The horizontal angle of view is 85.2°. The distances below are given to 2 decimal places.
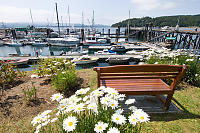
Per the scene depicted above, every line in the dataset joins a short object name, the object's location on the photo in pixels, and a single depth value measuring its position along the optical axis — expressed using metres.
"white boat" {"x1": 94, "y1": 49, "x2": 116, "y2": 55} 21.36
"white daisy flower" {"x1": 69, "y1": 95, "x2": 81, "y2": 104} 1.64
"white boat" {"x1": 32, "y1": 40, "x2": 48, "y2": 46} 34.16
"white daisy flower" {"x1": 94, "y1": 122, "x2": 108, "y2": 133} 1.23
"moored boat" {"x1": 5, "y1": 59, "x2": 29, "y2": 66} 14.90
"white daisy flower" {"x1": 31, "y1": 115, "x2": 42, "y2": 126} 1.48
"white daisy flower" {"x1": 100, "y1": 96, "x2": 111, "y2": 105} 1.48
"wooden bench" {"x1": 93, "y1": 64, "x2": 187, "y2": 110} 2.67
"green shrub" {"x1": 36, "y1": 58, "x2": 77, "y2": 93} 4.54
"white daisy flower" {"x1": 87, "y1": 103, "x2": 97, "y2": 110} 1.55
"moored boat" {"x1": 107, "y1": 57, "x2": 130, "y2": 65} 16.20
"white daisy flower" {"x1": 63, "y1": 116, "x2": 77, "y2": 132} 1.22
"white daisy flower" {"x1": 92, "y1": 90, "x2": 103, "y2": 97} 1.68
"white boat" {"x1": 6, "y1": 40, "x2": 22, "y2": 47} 33.80
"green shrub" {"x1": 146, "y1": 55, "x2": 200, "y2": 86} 4.70
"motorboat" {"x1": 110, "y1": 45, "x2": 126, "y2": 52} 25.77
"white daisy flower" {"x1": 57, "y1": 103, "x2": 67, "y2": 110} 1.67
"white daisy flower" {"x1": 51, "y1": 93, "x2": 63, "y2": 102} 1.77
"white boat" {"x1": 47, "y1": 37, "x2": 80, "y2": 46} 33.03
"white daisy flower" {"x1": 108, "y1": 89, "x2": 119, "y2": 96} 1.65
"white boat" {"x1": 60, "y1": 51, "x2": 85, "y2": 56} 21.04
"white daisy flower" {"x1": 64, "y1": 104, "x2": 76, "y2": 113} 1.45
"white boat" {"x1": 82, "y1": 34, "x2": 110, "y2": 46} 32.81
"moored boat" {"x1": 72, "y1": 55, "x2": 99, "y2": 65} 15.60
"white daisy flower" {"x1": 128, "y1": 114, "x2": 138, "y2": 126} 1.26
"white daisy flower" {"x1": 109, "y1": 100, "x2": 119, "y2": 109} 1.49
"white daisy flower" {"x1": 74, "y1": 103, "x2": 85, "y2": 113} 1.42
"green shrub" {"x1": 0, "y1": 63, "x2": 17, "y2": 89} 4.88
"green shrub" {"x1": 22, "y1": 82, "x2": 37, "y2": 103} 3.86
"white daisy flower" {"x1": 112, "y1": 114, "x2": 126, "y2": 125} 1.27
